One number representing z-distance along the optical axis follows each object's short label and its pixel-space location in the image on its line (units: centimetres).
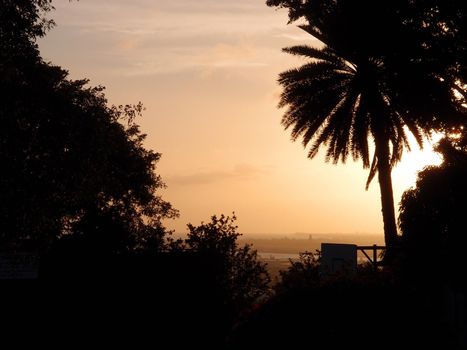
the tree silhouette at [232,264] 2108
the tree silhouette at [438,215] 1480
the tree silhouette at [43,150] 2009
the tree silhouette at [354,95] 3042
